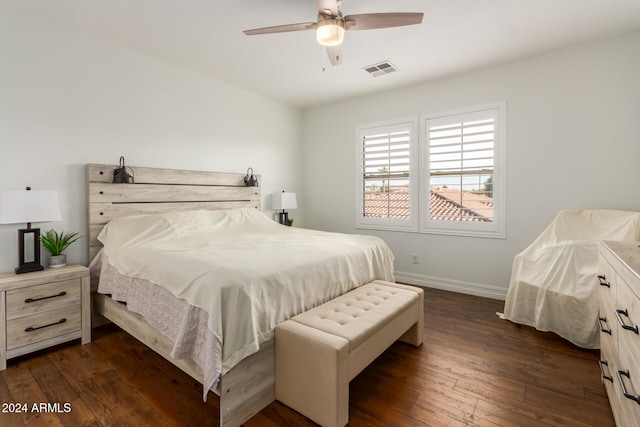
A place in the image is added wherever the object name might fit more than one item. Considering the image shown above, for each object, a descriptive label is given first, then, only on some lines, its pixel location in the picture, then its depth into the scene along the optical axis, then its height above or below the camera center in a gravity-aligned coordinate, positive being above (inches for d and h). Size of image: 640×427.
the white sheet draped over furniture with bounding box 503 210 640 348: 92.0 -21.2
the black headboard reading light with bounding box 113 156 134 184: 114.0 +12.0
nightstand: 83.4 -30.2
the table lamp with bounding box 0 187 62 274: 86.2 -2.0
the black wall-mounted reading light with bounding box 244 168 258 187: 164.2 +15.6
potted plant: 98.5 -12.5
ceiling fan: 78.3 +49.5
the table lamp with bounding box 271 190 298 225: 175.3 +3.6
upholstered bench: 60.4 -30.7
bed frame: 62.6 +0.0
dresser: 43.6 -20.4
